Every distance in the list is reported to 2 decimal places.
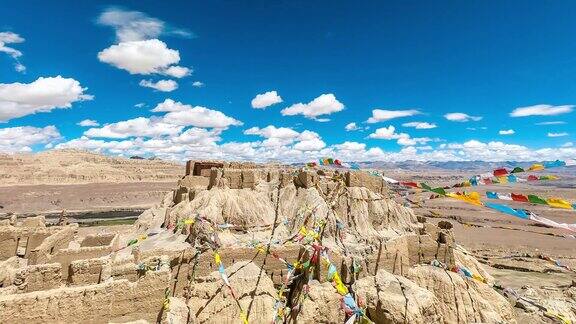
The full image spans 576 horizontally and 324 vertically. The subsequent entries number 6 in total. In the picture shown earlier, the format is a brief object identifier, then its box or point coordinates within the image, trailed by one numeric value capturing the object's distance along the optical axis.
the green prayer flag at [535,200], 17.63
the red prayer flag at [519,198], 19.18
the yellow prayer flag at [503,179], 19.86
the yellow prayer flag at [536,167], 18.30
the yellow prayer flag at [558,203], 17.75
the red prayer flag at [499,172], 19.66
